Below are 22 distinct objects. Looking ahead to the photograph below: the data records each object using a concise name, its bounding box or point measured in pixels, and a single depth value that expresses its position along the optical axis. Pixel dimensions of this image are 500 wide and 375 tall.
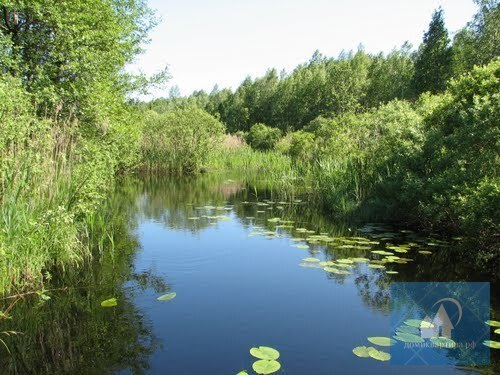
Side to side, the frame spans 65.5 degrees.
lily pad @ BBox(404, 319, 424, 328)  4.53
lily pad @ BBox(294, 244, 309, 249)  8.01
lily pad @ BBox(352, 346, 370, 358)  3.98
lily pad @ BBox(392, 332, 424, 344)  4.16
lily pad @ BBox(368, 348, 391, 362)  3.85
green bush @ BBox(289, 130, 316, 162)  19.87
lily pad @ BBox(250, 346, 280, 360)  3.85
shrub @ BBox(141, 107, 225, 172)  23.92
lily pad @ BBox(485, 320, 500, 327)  4.50
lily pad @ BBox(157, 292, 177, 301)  5.34
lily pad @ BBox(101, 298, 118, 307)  5.06
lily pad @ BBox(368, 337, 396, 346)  4.13
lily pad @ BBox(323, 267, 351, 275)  6.33
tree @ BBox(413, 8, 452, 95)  34.00
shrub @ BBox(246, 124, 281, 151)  34.75
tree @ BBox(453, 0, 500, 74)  31.79
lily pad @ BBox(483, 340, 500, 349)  4.04
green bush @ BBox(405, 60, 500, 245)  6.34
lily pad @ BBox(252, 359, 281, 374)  3.59
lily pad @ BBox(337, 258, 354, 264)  6.81
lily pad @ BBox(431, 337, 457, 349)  4.17
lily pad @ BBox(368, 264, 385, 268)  6.62
